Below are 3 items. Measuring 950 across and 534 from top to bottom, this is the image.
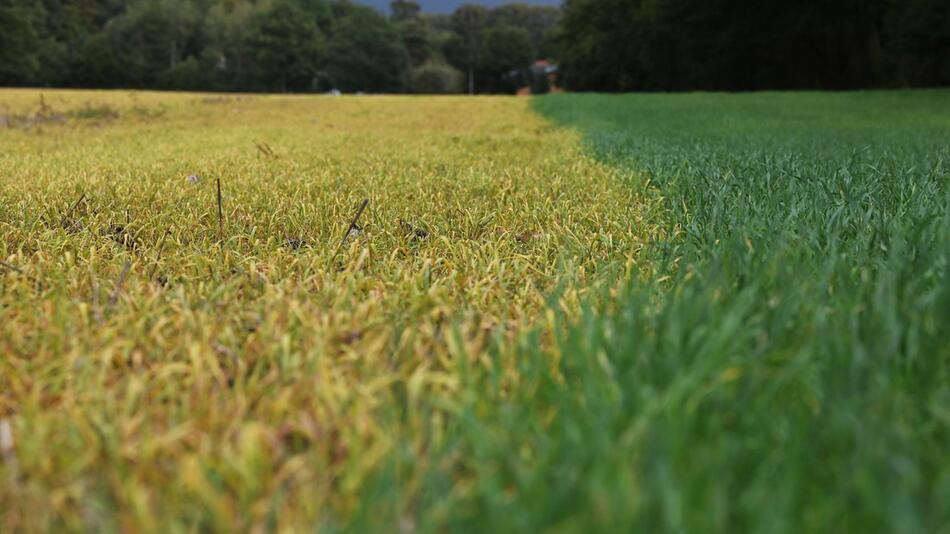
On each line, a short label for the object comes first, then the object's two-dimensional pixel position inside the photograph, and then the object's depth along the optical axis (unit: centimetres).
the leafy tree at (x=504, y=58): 10594
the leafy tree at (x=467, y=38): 11000
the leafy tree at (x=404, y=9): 14250
